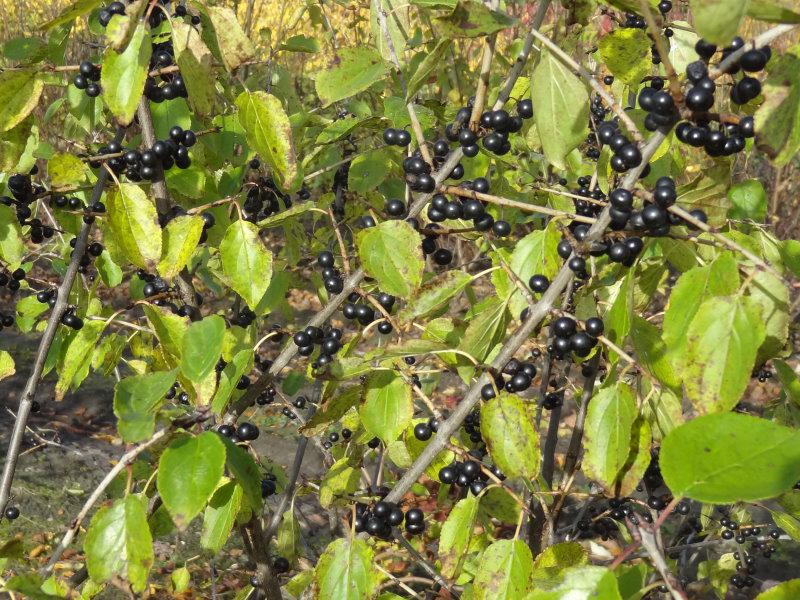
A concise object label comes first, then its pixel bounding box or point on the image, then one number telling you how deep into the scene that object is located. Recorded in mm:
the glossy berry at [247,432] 971
